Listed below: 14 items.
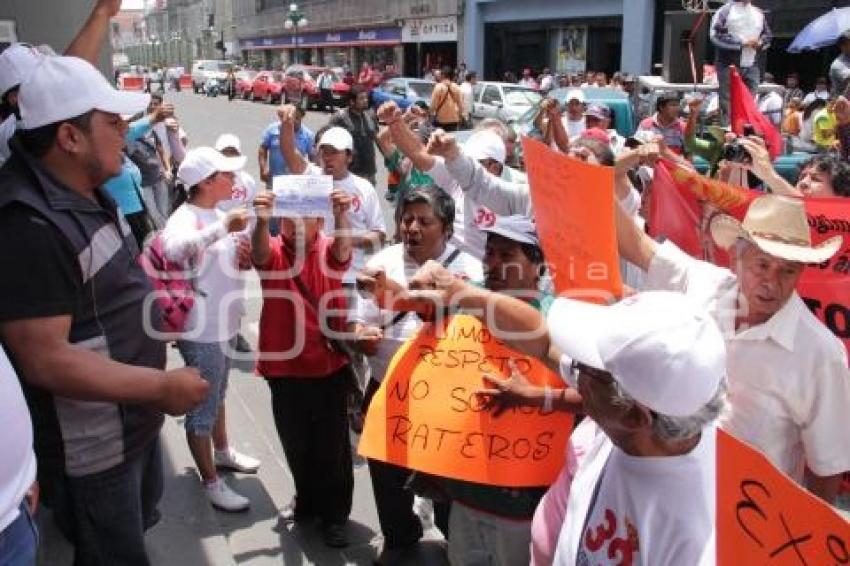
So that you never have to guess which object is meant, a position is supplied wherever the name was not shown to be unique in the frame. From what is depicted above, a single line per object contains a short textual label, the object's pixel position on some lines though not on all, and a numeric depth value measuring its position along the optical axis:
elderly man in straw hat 2.19
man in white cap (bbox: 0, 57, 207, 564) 1.95
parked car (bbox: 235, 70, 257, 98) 38.15
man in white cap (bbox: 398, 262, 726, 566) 1.47
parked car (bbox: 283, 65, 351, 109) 28.73
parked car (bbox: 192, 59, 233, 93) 45.09
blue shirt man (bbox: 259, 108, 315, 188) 6.85
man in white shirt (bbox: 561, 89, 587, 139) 8.76
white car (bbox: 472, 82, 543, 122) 18.33
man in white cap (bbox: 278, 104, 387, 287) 4.84
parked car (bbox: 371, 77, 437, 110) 21.73
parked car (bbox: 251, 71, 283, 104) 34.55
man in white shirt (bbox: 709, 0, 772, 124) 7.14
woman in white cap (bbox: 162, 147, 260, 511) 3.59
